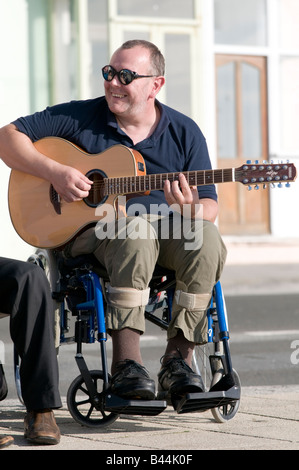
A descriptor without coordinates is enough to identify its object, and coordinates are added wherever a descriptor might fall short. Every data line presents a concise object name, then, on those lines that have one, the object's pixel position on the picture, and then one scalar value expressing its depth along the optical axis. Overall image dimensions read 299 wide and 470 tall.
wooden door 31.08
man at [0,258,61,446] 8.13
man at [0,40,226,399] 8.60
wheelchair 8.45
